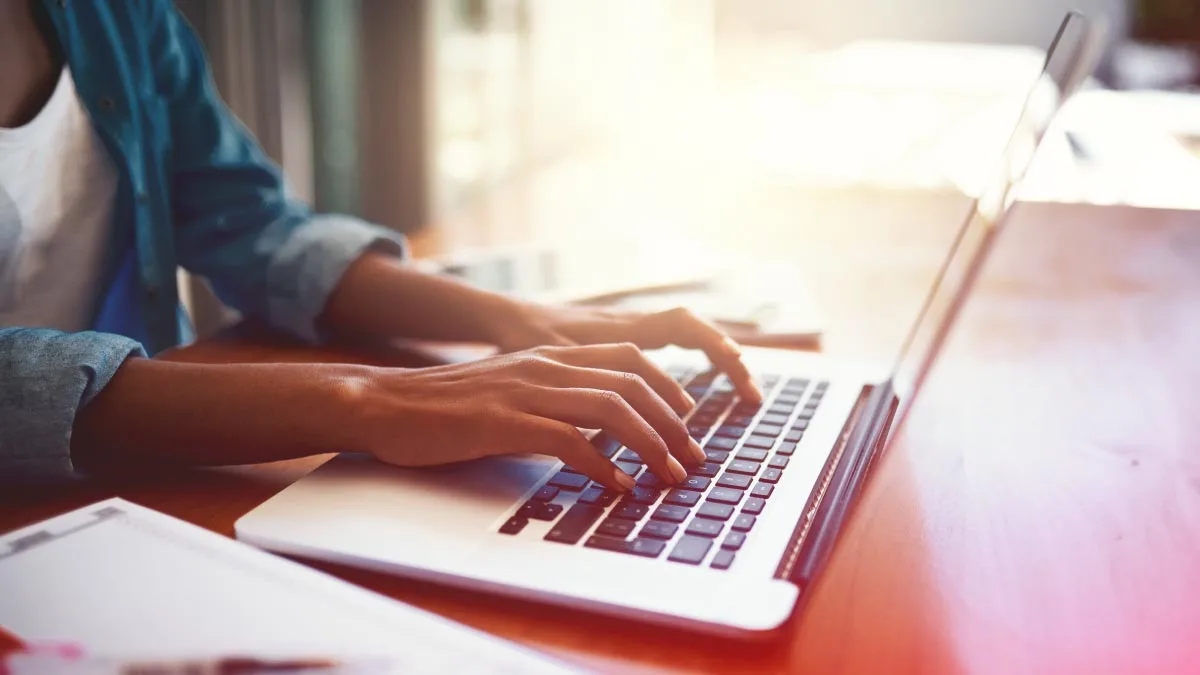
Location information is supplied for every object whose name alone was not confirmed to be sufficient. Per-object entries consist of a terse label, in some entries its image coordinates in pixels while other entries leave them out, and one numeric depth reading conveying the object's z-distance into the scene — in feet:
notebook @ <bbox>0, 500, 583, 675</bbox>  1.31
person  1.94
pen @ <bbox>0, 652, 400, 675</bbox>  1.23
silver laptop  1.54
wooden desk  1.50
